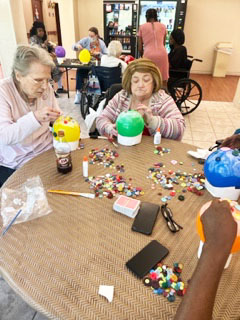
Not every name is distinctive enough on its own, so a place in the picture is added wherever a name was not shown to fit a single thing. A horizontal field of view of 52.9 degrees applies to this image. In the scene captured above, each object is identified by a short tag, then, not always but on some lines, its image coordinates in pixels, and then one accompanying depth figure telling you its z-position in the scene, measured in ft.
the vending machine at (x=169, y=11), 19.97
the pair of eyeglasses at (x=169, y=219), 2.94
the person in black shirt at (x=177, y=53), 12.62
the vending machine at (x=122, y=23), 20.92
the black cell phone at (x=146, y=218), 2.91
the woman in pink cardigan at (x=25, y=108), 4.17
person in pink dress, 11.96
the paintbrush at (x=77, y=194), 3.42
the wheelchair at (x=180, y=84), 12.85
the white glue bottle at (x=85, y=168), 3.75
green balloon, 4.49
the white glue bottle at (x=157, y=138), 4.84
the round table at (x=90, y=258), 2.16
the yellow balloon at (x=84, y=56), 12.38
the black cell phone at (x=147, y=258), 2.44
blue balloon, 3.13
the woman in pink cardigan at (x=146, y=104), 5.17
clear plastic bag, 3.05
